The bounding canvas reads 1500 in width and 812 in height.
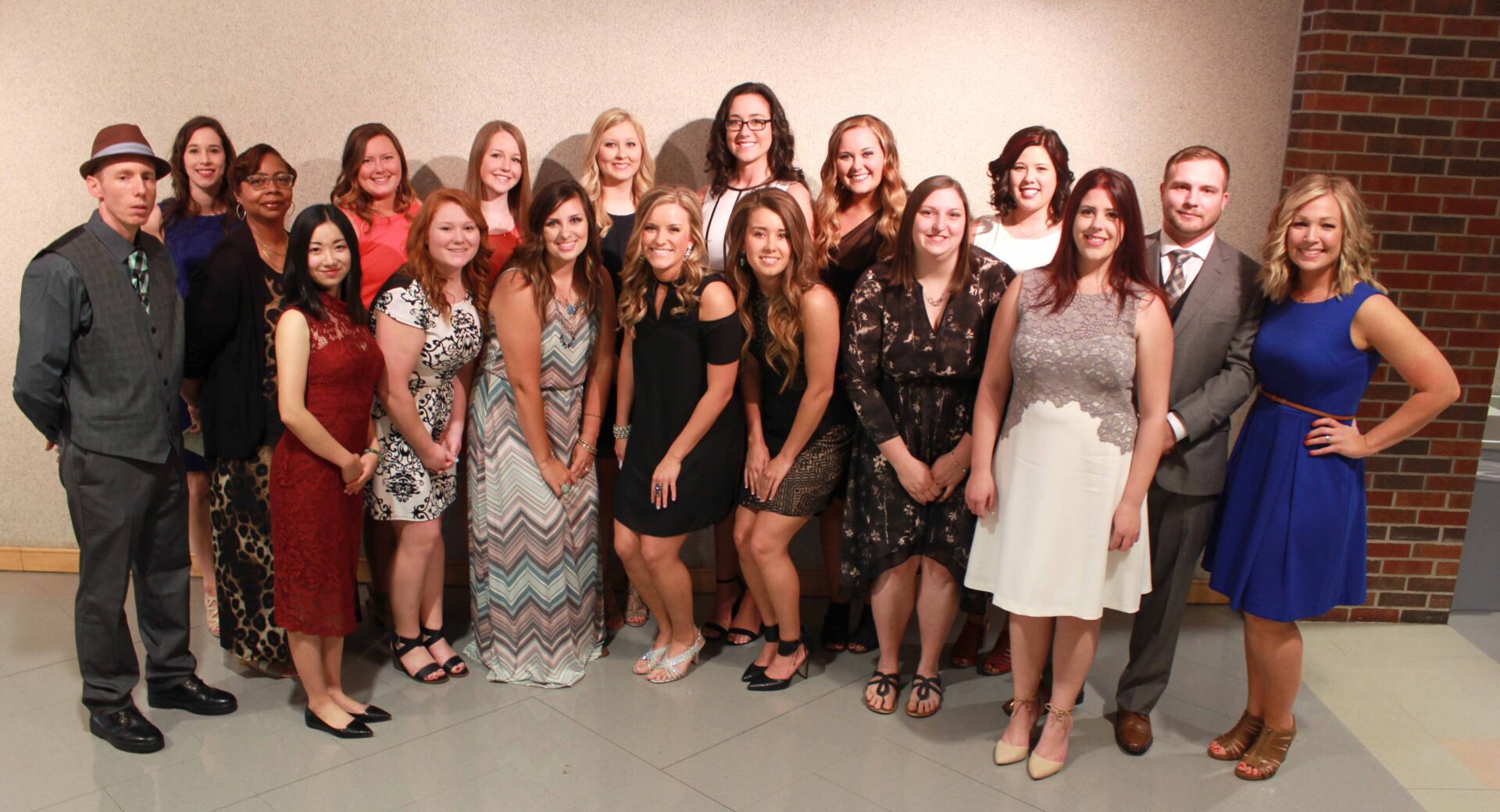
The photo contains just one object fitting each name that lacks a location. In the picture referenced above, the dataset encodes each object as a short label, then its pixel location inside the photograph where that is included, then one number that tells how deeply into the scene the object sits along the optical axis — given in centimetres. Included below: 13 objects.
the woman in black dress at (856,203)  352
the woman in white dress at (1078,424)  280
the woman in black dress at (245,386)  324
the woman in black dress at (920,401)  311
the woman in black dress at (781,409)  320
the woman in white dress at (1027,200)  338
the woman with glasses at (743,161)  367
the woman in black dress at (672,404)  326
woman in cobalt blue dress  283
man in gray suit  299
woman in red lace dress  292
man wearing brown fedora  289
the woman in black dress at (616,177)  370
